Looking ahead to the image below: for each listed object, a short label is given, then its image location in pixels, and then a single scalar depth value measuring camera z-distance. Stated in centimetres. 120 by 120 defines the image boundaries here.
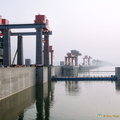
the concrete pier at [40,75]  6881
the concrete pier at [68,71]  13250
